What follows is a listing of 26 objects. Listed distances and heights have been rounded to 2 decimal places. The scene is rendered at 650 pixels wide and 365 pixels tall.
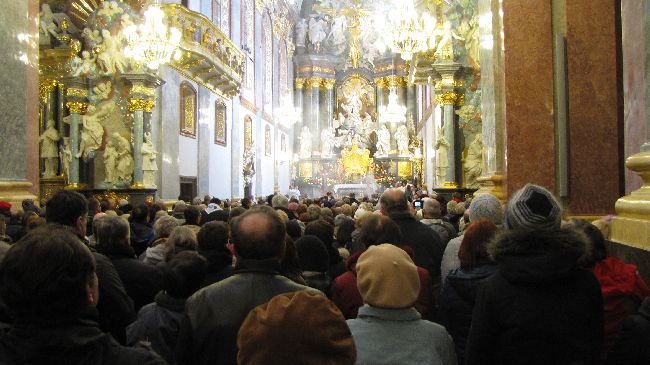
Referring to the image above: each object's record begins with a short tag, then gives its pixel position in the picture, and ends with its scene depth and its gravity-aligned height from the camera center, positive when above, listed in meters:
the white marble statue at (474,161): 16.25 +0.70
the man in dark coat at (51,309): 1.80 -0.34
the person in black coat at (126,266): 4.12 -0.49
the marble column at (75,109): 15.50 +2.10
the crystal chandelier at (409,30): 13.41 +3.44
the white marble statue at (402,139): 36.91 +2.94
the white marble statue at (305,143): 38.91 +2.91
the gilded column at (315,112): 40.12 +4.98
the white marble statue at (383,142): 37.91 +2.84
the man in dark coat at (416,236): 5.18 -0.40
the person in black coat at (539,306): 2.53 -0.48
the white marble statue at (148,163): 15.16 +0.69
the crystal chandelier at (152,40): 12.58 +3.10
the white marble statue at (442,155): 16.94 +0.90
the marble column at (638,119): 4.11 +0.49
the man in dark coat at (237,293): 2.77 -0.46
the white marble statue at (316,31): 40.03 +10.11
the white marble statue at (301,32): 39.91 +10.04
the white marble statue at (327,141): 39.28 +3.04
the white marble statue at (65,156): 15.65 +0.92
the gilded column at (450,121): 16.73 +1.81
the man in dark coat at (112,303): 3.38 -0.60
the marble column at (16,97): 8.95 +1.41
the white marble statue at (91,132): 15.59 +1.50
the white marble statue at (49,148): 16.23 +1.17
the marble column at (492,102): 8.29 +1.19
